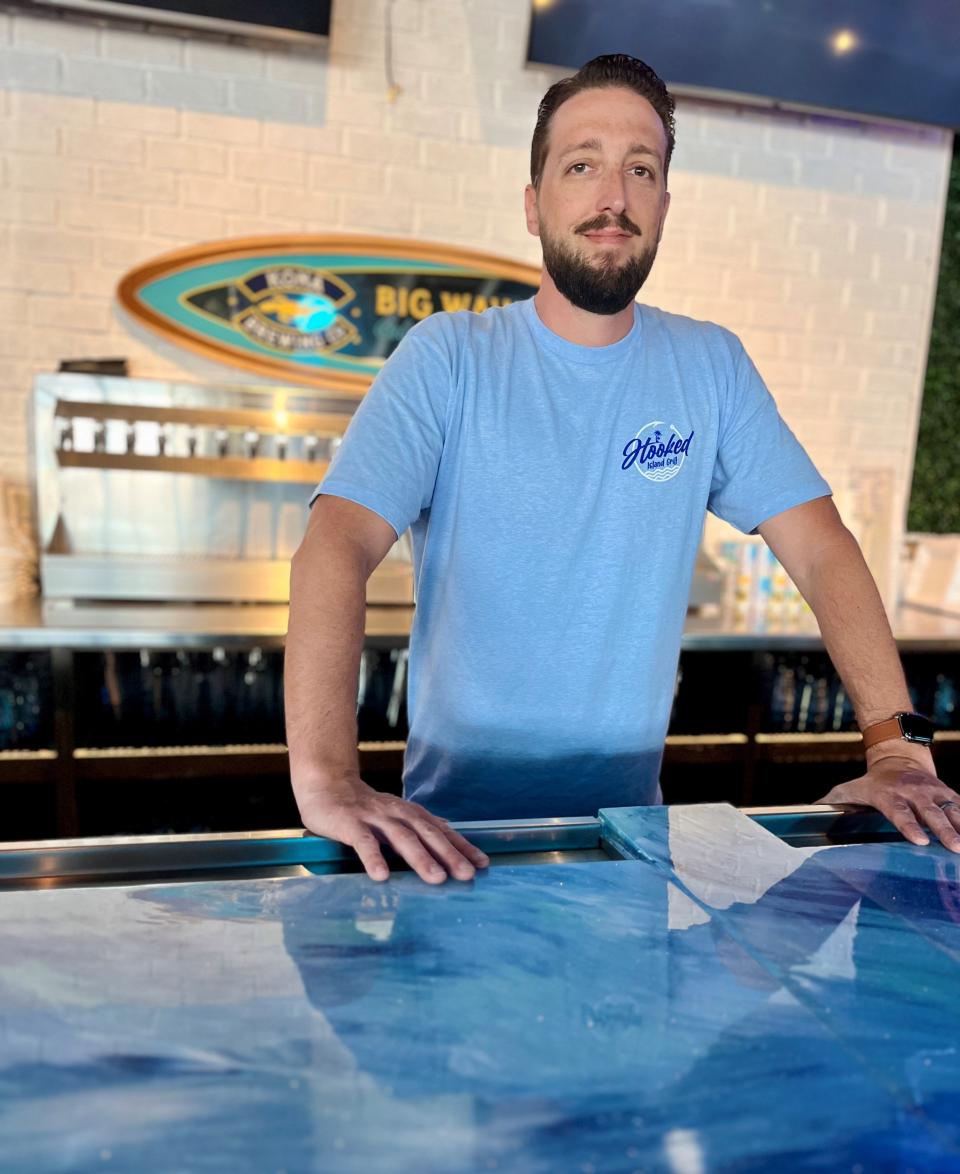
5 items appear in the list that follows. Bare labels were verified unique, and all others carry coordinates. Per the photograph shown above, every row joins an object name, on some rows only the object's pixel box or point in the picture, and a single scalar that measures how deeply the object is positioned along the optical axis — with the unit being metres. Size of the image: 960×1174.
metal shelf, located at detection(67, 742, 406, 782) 2.59
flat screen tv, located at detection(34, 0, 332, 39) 2.78
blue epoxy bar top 0.60
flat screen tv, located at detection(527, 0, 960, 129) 3.08
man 1.43
